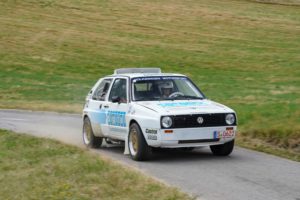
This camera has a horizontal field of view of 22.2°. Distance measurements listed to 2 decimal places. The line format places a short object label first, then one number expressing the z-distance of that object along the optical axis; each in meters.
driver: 14.18
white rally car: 12.81
